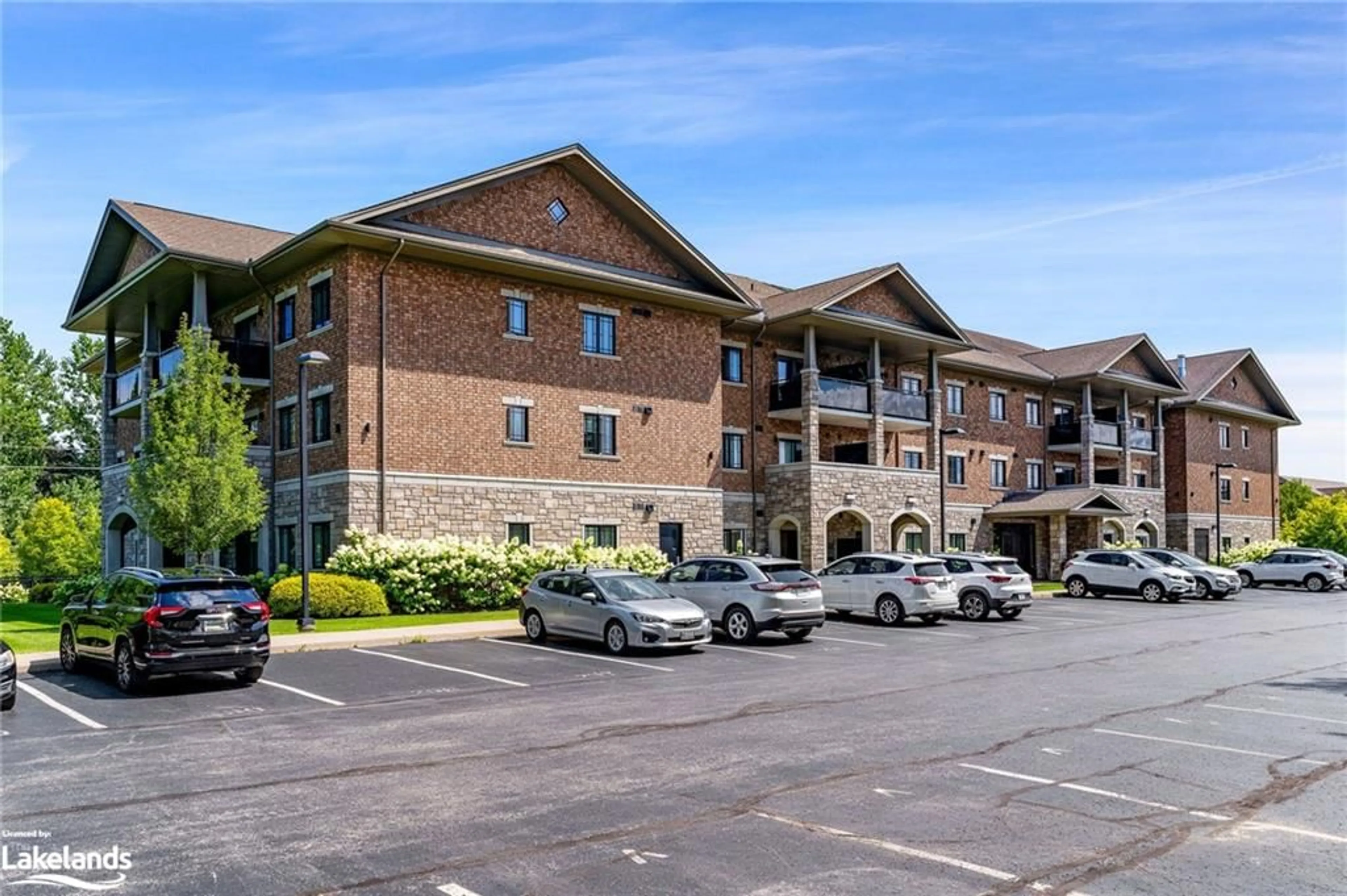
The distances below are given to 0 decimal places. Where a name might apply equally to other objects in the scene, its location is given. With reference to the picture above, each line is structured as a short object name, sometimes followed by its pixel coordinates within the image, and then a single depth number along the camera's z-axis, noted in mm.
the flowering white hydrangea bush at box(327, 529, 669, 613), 25312
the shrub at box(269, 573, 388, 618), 23594
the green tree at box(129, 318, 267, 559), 24359
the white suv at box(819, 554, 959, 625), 24297
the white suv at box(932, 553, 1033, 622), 26625
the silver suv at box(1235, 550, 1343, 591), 42500
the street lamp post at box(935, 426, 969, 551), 35500
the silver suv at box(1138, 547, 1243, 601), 36000
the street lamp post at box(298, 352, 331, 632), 20844
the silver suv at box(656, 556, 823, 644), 20344
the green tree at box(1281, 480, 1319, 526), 73812
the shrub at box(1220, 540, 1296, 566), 51625
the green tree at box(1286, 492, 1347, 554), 59344
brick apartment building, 27281
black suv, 13711
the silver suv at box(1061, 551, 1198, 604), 34406
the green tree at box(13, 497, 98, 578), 50594
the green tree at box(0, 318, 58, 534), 63469
